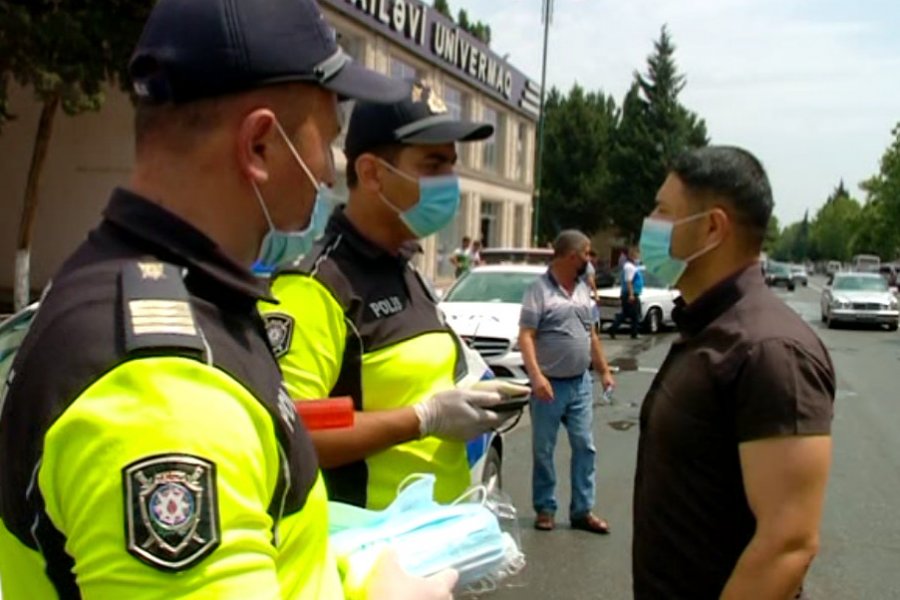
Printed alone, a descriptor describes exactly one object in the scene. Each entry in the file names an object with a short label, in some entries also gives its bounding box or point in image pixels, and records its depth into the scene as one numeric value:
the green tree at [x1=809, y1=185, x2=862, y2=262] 131.00
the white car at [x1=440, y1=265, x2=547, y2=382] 10.75
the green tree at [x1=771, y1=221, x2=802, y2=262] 183.11
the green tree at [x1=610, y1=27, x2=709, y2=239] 53.91
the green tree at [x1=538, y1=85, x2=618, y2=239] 55.41
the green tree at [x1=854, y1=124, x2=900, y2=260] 62.25
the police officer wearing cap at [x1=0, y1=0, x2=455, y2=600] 0.96
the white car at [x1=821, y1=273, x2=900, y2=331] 24.92
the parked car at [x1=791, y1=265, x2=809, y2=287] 69.31
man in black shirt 2.00
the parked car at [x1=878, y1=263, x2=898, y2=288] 60.62
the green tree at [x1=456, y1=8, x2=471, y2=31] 45.62
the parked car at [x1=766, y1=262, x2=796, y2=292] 56.03
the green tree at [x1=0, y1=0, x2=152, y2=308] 14.04
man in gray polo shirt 6.13
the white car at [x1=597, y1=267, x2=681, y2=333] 20.78
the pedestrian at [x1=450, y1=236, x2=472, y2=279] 21.66
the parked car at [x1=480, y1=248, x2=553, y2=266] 17.44
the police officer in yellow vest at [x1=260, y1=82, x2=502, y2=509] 2.31
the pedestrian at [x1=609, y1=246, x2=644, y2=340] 19.70
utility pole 34.09
